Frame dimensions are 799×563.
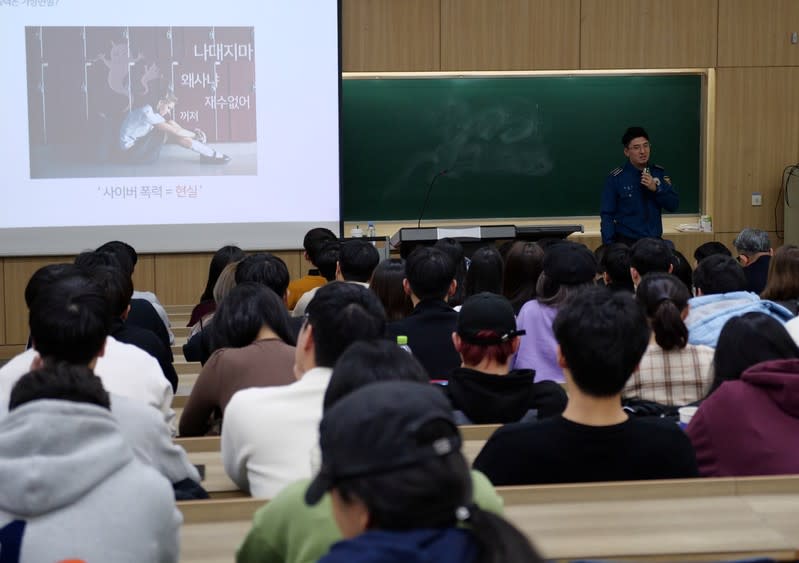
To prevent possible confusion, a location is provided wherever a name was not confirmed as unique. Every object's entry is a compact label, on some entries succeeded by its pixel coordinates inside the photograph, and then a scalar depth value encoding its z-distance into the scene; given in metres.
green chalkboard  8.99
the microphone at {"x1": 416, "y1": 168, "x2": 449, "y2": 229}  9.10
